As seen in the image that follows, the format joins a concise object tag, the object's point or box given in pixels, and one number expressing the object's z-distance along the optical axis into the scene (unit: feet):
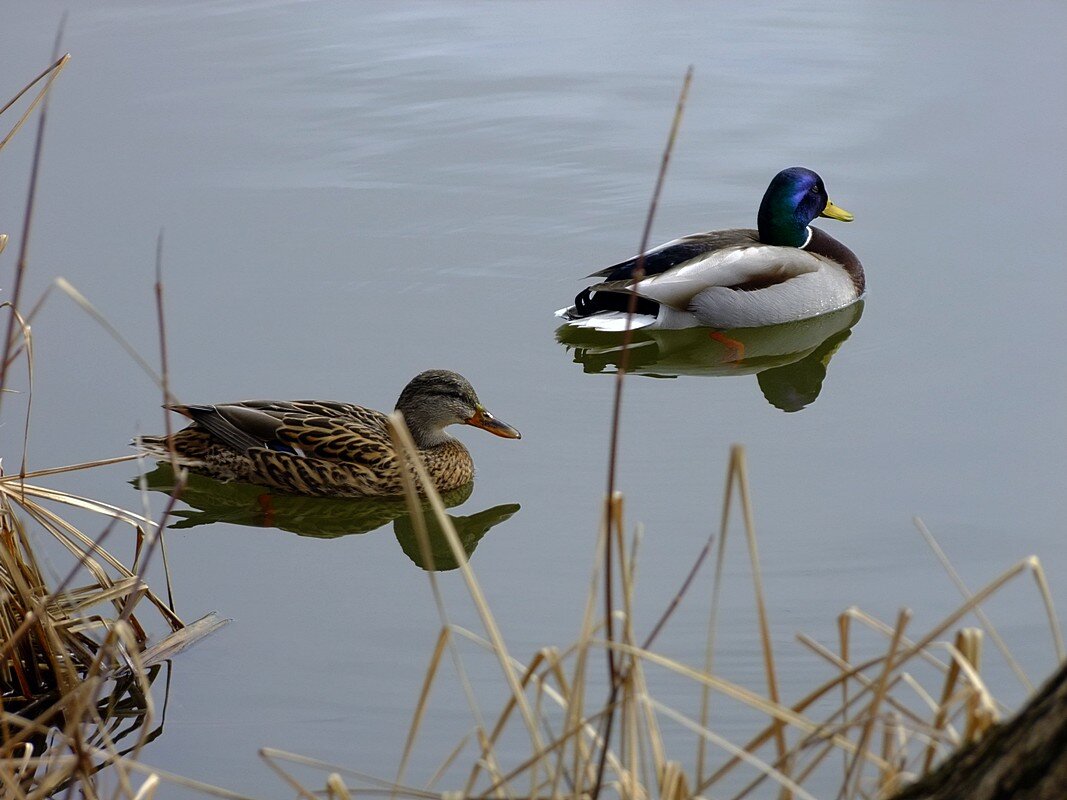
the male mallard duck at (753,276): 45.19
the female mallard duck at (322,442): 35.65
